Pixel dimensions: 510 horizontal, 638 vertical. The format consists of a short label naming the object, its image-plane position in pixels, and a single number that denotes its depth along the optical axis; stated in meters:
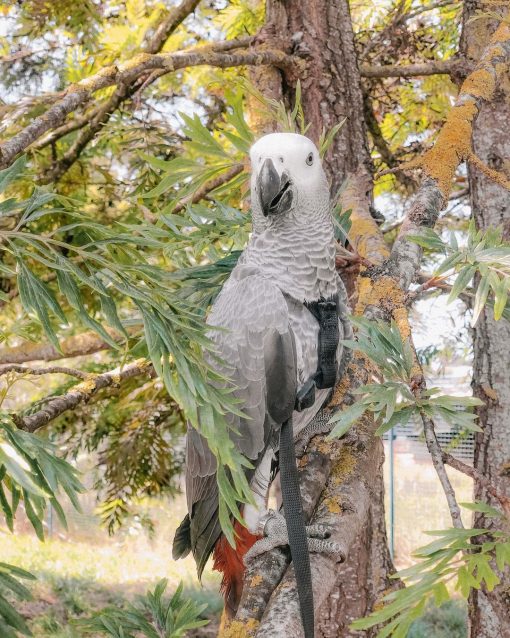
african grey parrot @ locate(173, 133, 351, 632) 1.00
